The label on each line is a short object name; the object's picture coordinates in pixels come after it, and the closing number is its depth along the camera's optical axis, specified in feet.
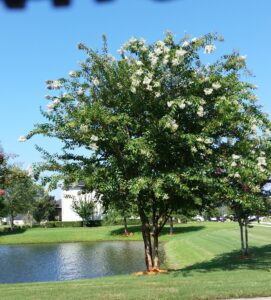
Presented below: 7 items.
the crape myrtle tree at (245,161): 45.39
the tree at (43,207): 292.61
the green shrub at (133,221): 213.75
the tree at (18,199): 247.70
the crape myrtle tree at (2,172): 93.05
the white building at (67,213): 284.00
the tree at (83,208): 220.23
